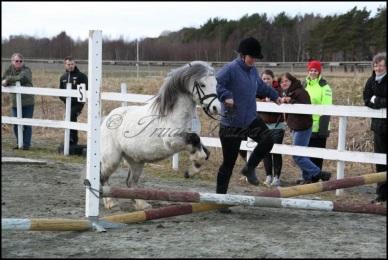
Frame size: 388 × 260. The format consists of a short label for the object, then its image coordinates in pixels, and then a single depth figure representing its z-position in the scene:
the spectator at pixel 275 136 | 8.86
